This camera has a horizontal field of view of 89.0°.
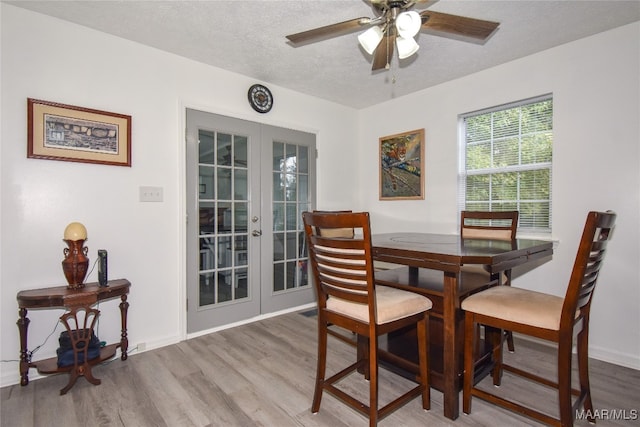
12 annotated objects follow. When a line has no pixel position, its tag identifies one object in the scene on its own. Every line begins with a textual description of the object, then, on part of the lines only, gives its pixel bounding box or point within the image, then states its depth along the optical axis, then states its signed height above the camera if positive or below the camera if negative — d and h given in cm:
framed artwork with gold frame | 377 +54
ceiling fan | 167 +102
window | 291 +48
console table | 205 -60
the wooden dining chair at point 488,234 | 226 -20
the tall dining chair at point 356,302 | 151 -48
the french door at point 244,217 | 303 -6
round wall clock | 333 +118
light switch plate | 270 +14
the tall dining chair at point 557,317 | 143 -51
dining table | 163 -46
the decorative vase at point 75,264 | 219 -35
